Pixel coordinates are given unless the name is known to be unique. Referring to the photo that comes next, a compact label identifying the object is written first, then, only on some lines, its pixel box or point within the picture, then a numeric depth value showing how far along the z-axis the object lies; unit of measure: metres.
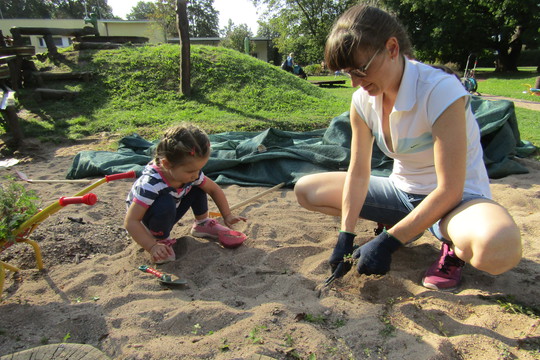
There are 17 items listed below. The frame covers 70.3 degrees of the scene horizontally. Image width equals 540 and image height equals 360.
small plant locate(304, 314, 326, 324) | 1.60
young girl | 2.00
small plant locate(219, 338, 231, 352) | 1.41
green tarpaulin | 3.65
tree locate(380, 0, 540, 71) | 18.88
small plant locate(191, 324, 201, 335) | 1.53
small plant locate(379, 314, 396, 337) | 1.51
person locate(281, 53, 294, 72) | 17.35
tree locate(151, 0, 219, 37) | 51.62
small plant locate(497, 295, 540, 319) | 1.61
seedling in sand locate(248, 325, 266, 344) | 1.45
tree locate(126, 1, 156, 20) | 65.31
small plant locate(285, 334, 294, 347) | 1.44
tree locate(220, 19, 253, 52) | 33.50
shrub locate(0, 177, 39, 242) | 1.73
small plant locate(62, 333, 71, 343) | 1.49
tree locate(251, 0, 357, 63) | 32.62
